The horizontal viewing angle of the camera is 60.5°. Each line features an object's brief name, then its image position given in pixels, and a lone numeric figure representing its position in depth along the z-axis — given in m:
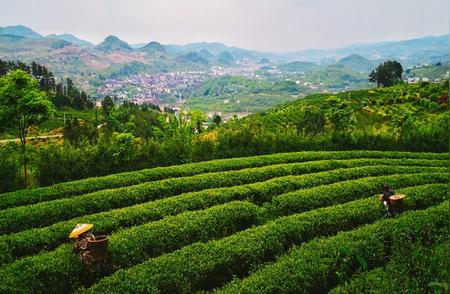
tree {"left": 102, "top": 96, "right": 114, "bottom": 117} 94.35
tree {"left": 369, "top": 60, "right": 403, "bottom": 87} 96.25
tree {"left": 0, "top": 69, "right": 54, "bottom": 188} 18.72
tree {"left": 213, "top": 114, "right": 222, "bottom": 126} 82.49
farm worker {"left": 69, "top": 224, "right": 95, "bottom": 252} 11.32
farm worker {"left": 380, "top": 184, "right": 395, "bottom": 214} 14.88
